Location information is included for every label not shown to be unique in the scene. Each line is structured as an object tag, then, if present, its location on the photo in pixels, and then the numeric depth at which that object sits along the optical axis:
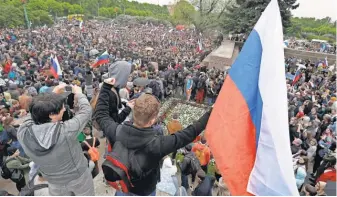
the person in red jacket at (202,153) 5.14
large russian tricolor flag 2.10
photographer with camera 2.12
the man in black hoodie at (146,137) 1.93
